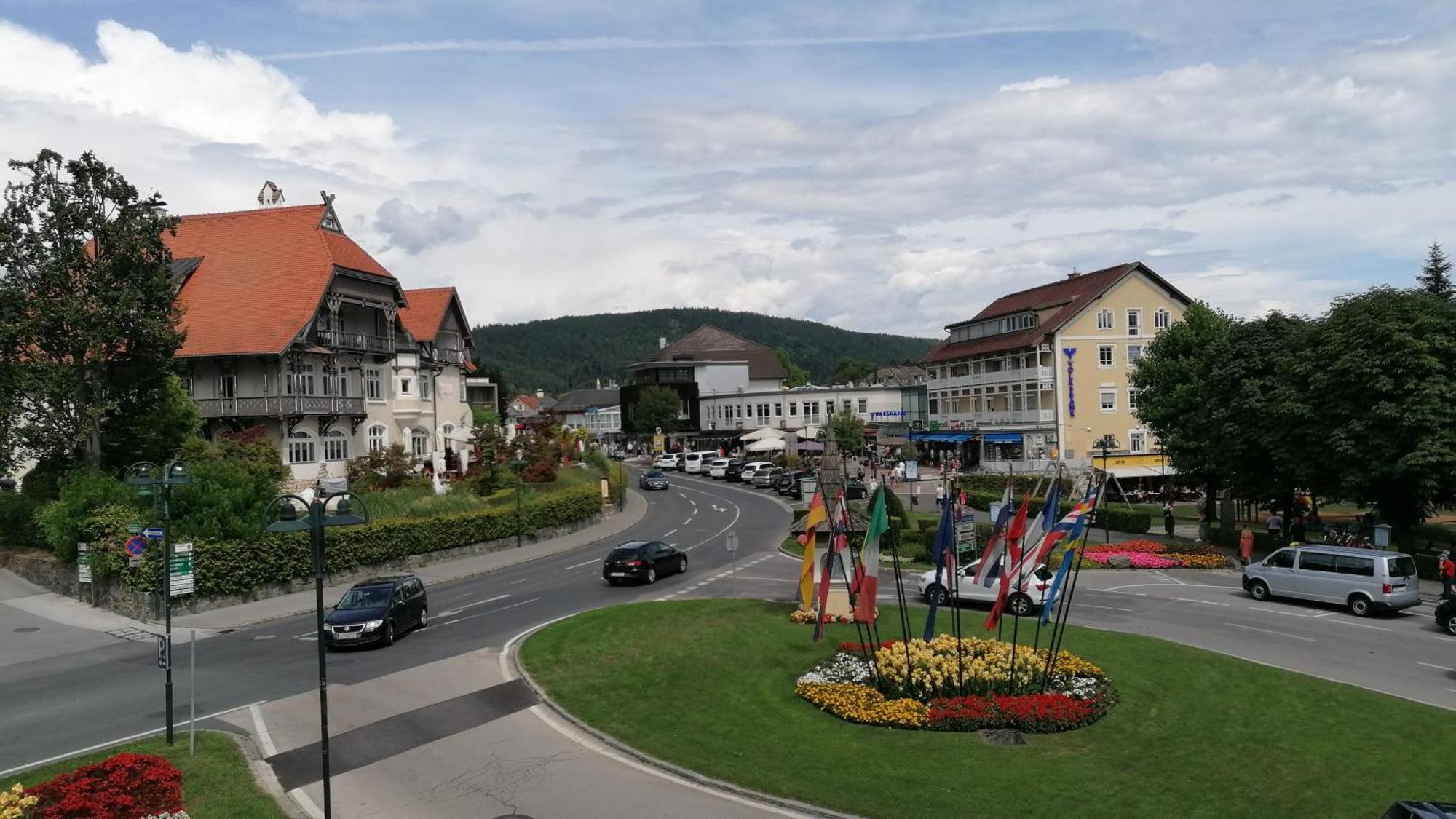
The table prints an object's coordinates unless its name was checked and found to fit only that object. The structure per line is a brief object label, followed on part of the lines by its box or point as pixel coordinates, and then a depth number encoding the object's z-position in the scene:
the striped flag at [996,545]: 16.59
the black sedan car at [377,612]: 23.20
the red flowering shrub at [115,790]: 10.80
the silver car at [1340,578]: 25.97
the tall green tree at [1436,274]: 76.12
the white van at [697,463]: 85.44
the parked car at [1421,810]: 9.77
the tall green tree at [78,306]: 31.64
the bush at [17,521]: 35.78
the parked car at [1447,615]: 23.77
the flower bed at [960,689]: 15.92
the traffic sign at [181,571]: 27.47
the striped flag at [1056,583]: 16.17
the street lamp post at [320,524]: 11.59
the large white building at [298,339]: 44.47
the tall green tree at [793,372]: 154.62
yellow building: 68.81
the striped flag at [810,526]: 18.22
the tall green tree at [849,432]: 73.94
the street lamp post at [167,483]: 16.09
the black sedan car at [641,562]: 31.95
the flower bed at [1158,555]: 35.03
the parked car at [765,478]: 68.44
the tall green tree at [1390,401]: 31.20
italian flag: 16.31
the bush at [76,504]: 30.58
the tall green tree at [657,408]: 102.56
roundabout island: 13.14
